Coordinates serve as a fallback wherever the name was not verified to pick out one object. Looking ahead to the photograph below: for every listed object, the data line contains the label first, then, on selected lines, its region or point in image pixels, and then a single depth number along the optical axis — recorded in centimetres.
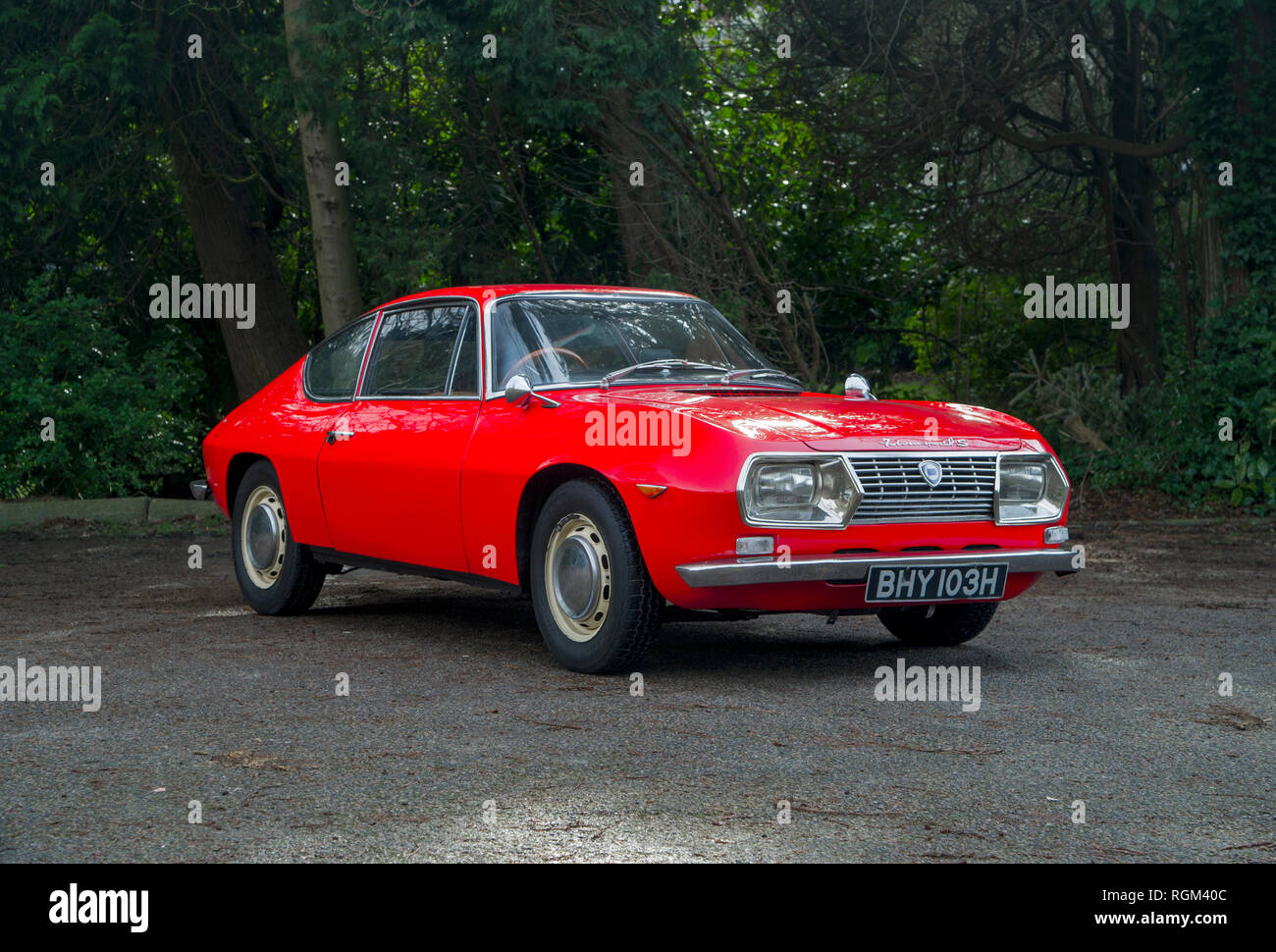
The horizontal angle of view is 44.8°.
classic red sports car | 609
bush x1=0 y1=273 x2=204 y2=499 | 1494
